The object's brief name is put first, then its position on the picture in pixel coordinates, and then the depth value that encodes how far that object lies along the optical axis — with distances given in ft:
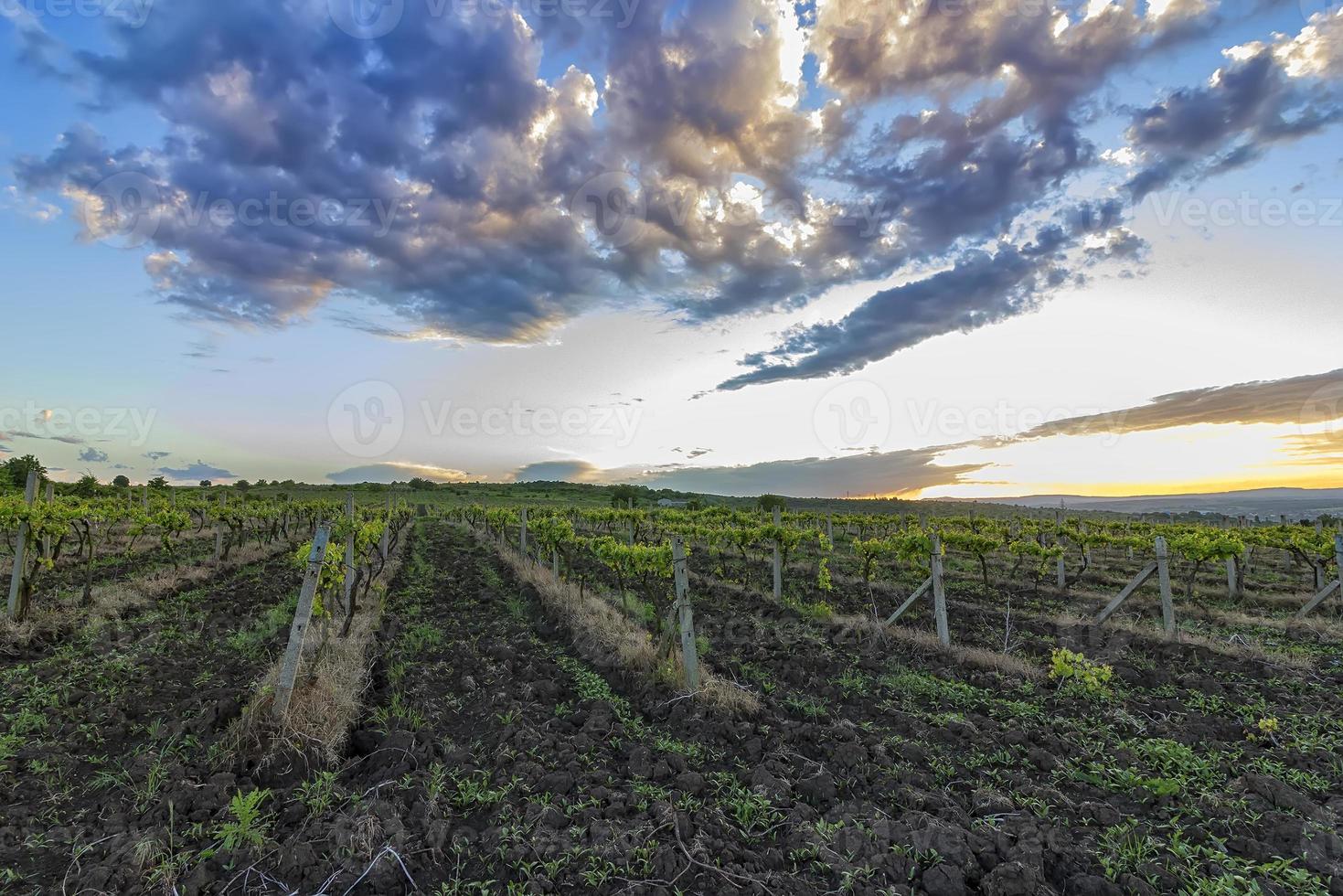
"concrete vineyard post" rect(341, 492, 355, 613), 32.76
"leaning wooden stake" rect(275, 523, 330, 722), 18.21
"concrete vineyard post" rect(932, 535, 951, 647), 31.14
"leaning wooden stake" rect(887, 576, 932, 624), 32.12
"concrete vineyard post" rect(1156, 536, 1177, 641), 33.73
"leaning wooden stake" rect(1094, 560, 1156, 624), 35.81
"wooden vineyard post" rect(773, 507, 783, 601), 46.05
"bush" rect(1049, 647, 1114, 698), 22.97
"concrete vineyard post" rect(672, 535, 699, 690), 23.41
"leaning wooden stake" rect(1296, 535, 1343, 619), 37.78
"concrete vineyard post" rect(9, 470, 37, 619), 31.55
